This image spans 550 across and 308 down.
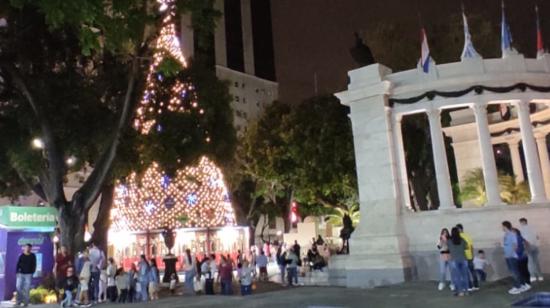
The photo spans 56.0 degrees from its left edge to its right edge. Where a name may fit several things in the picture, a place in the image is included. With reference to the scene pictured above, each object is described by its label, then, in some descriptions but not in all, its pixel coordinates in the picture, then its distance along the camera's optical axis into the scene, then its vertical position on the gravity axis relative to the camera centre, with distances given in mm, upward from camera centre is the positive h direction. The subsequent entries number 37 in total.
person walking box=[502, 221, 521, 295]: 13352 -542
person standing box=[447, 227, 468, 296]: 13547 -719
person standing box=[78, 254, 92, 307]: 16881 -680
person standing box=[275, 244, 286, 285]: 23834 -711
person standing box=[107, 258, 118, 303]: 18469 -860
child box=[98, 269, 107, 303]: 18469 -875
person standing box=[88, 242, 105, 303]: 18172 -387
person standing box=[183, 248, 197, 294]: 20375 -776
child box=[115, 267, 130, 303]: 18047 -924
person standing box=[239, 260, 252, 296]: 19109 -1055
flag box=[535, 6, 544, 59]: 21172 +7538
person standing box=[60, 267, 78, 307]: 16500 -733
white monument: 18344 +2707
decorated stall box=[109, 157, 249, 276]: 26672 +2359
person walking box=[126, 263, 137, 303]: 18183 -887
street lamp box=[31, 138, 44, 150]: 20422 +4806
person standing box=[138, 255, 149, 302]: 18406 -683
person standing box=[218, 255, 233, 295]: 19766 -881
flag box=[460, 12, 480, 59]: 20734 +7359
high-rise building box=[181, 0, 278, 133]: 90062 +35304
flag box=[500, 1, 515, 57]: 20733 +7763
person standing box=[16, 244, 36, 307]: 16625 -179
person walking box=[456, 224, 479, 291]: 14195 -855
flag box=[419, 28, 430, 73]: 20344 +6958
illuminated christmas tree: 22047 +6693
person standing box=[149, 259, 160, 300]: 18656 -904
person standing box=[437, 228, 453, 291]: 14320 -542
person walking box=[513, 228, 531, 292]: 13281 -855
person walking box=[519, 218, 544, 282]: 15141 -522
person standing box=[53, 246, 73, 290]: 17703 -49
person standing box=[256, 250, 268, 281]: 25594 -745
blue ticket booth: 17750 +996
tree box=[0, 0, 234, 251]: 19266 +5743
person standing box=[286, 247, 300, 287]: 22464 -822
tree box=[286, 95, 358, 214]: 32031 +6030
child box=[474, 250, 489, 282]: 15930 -901
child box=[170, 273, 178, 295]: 20766 -1136
